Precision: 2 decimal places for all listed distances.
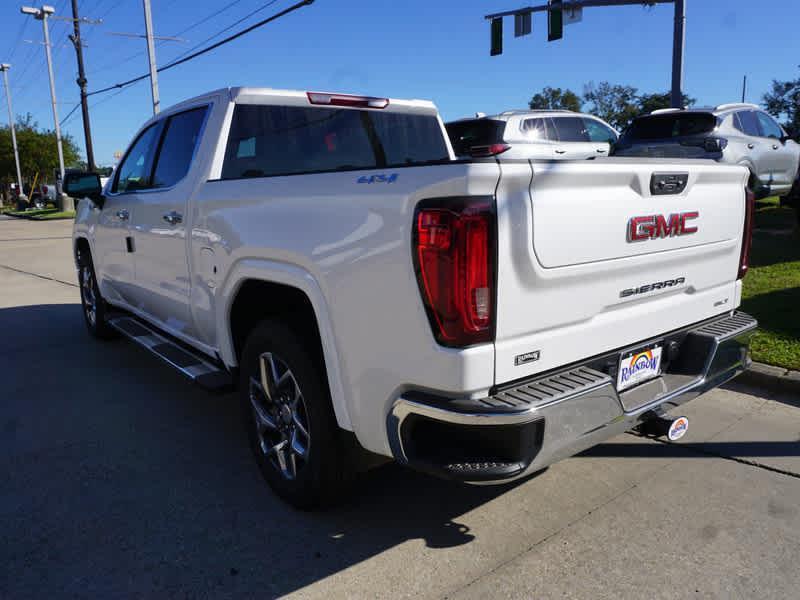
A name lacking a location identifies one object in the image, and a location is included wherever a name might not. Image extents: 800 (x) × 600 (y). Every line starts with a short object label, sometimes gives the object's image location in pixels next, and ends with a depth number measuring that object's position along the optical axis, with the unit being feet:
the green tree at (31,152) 200.44
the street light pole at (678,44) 49.44
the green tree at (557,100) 194.59
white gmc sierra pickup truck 7.20
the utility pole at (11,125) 170.26
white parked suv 37.01
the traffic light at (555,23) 54.24
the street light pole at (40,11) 108.58
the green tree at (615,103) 187.42
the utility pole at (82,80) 91.81
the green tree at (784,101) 148.77
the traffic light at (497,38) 61.00
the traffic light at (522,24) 58.23
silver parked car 32.68
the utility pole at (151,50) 68.23
